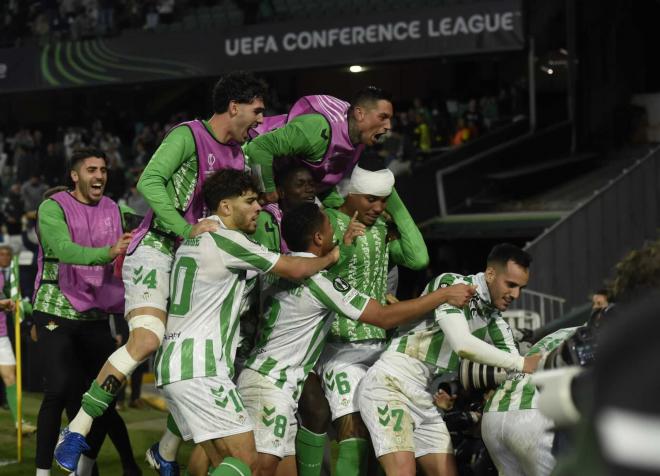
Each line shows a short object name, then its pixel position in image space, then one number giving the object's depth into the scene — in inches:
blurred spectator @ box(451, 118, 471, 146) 764.0
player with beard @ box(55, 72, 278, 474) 203.6
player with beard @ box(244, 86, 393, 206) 225.9
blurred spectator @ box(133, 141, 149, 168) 827.4
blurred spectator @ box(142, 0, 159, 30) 900.0
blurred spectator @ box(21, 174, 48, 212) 783.1
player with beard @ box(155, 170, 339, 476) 188.2
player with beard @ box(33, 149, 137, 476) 237.0
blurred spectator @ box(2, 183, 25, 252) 605.3
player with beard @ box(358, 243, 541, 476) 203.0
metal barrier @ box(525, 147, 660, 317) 515.8
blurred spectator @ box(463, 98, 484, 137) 775.1
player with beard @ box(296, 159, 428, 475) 221.6
